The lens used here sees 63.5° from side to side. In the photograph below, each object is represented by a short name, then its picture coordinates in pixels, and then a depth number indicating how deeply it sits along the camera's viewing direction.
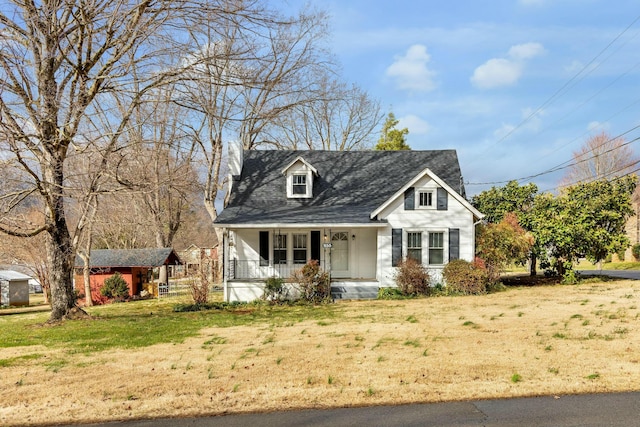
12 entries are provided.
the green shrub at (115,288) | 27.58
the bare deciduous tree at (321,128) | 35.44
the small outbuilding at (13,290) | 34.69
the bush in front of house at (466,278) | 18.42
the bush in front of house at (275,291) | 17.98
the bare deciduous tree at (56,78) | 11.20
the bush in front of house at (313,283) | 17.67
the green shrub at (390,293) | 18.39
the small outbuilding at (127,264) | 28.73
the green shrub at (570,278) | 21.45
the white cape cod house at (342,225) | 18.92
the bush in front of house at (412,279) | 18.36
